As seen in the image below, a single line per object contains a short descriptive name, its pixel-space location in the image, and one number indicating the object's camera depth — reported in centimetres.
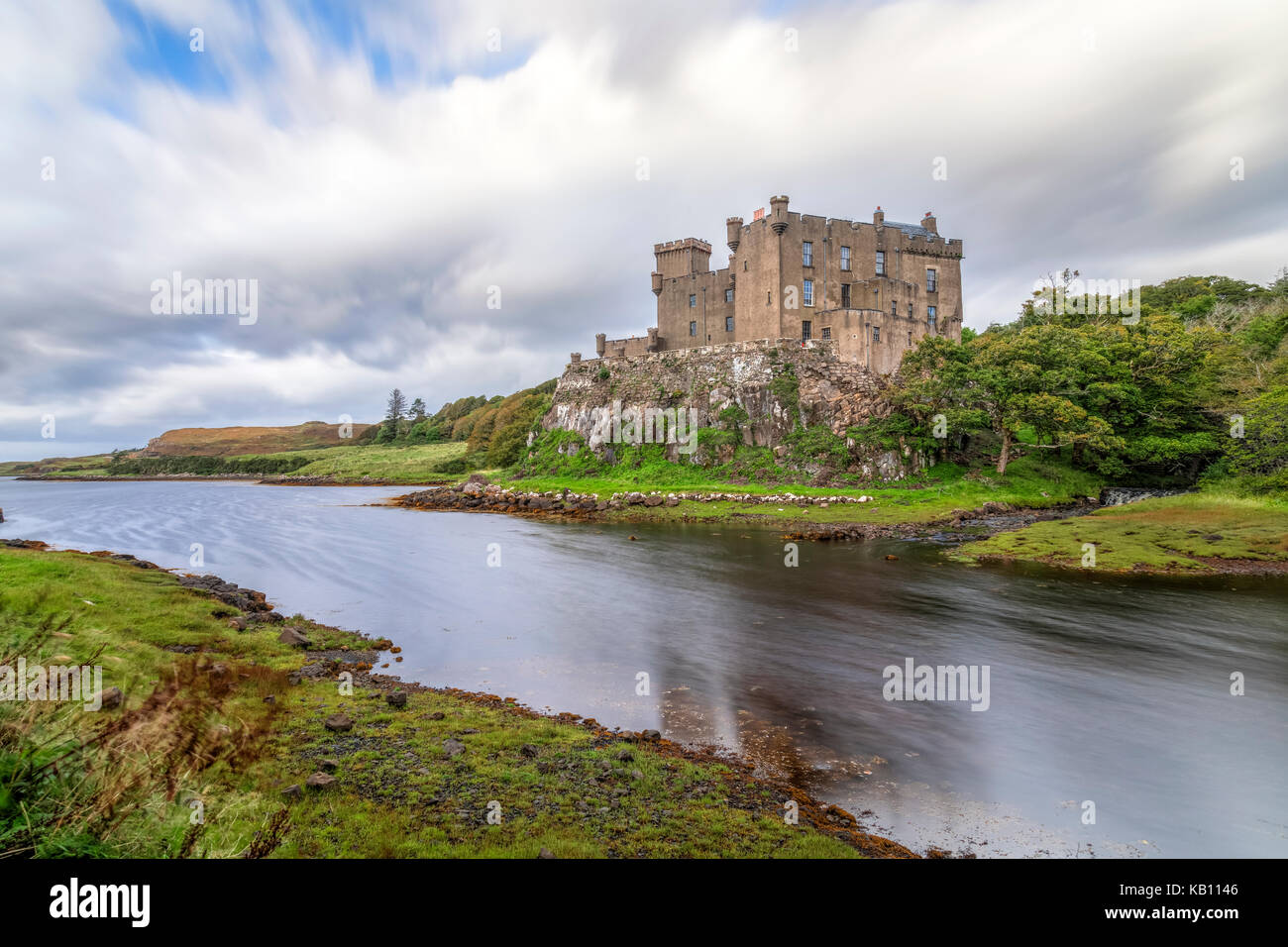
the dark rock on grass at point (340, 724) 1025
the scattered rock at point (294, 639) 1547
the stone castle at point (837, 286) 5522
